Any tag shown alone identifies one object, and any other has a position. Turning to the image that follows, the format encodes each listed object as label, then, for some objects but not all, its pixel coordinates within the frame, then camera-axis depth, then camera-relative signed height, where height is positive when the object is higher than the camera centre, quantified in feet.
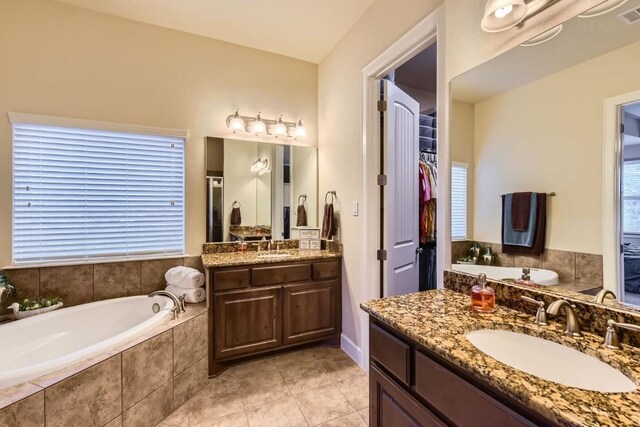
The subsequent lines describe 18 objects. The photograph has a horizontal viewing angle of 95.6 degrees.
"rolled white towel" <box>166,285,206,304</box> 7.47 -2.15
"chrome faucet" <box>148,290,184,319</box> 6.62 -2.16
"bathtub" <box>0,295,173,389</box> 5.37 -2.62
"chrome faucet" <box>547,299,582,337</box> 3.15 -1.16
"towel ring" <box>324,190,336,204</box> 9.28 +0.52
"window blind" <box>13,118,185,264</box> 7.14 +0.47
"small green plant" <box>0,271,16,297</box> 6.49 -1.66
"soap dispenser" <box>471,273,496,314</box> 3.90 -1.21
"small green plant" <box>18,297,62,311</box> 6.57 -2.13
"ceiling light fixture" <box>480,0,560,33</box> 3.75 +2.66
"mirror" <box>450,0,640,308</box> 3.13 +0.68
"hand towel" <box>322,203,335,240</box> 8.98 -0.34
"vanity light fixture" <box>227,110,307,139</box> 9.08 +2.78
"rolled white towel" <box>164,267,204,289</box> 7.61 -1.76
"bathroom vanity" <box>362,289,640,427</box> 2.12 -1.41
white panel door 7.59 +0.49
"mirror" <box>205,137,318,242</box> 9.00 +0.72
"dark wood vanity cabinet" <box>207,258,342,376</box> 7.33 -2.65
